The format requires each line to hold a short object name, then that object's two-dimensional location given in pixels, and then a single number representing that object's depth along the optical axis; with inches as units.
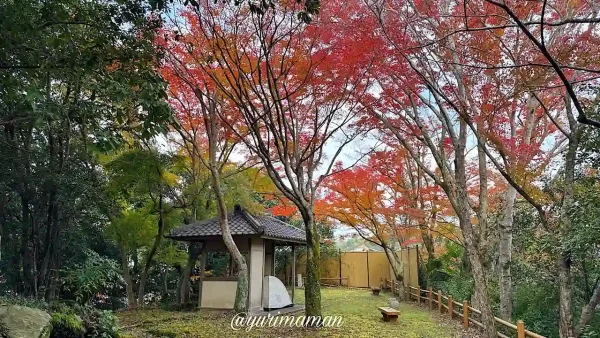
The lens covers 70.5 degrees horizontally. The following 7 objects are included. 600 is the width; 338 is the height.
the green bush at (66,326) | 176.4
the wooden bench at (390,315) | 336.5
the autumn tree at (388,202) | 502.6
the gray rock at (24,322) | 153.0
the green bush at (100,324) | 191.6
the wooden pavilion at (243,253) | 379.6
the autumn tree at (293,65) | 269.4
